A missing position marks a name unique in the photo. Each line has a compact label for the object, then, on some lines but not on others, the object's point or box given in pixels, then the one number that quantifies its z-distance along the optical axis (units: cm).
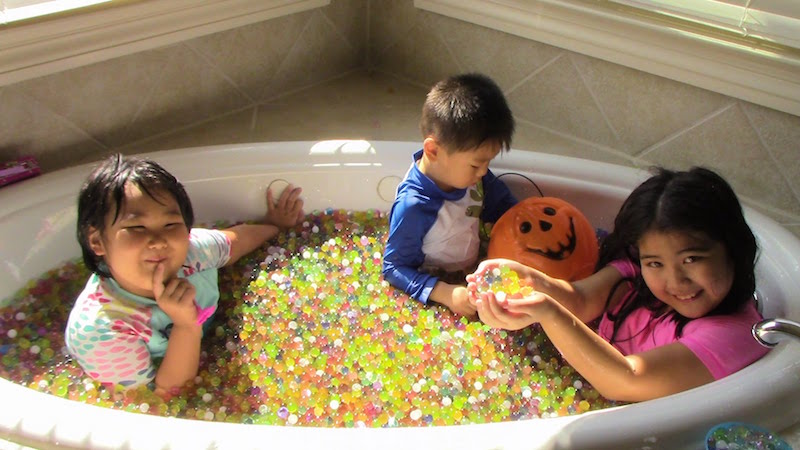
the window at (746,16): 145
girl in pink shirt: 105
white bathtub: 92
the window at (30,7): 143
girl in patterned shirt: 112
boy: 130
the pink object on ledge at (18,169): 142
